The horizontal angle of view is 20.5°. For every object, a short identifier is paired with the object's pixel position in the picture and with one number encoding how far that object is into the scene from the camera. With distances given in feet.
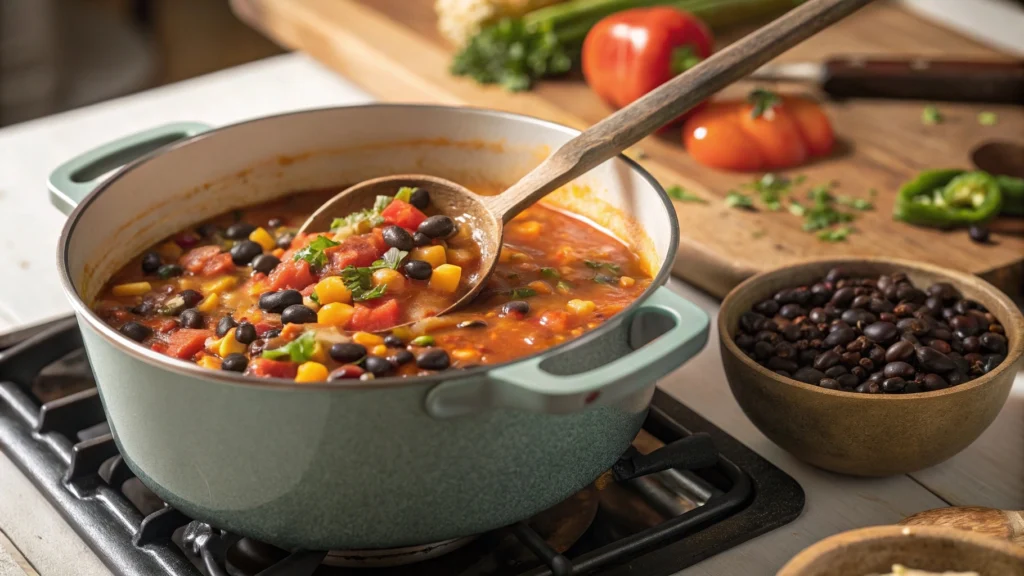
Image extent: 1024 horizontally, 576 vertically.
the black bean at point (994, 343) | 3.96
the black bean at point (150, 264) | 4.13
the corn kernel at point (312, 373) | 3.76
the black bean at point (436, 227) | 4.05
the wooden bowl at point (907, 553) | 3.62
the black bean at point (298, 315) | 3.90
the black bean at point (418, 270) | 3.98
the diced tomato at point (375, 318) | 3.91
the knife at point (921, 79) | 4.84
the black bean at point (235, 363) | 3.82
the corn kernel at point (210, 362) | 3.86
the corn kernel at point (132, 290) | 4.08
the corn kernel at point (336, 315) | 3.90
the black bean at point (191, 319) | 3.98
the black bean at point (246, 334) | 3.88
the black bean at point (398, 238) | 4.00
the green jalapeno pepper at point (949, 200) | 4.47
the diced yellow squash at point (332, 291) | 3.94
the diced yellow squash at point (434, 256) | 4.01
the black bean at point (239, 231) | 4.20
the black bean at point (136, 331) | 3.96
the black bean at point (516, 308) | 3.95
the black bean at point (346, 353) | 3.80
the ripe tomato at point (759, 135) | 4.66
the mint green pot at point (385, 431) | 3.61
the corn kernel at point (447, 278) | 3.98
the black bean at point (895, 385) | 3.89
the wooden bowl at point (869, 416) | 3.87
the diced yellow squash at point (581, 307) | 3.96
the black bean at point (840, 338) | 3.98
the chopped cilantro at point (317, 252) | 4.00
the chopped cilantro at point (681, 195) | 4.57
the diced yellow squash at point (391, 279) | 3.97
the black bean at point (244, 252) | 4.12
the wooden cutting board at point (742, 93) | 4.42
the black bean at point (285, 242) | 4.16
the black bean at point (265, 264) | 4.09
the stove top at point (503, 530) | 3.81
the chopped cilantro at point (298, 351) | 3.80
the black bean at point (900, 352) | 3.94
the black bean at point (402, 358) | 3.81
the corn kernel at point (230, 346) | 3.88
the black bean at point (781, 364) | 3.96
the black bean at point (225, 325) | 3.92
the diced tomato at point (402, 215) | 4.06
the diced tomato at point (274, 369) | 3.79
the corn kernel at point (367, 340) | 3.85
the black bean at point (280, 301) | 3.94
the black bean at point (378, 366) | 3.79
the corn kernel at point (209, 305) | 4.03
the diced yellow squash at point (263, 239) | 4.18
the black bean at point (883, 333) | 3.98
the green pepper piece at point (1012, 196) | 4.50
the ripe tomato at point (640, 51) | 4.82
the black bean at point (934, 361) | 3.92
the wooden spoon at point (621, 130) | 3.97
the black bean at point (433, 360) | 3.80
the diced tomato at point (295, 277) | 4.00
